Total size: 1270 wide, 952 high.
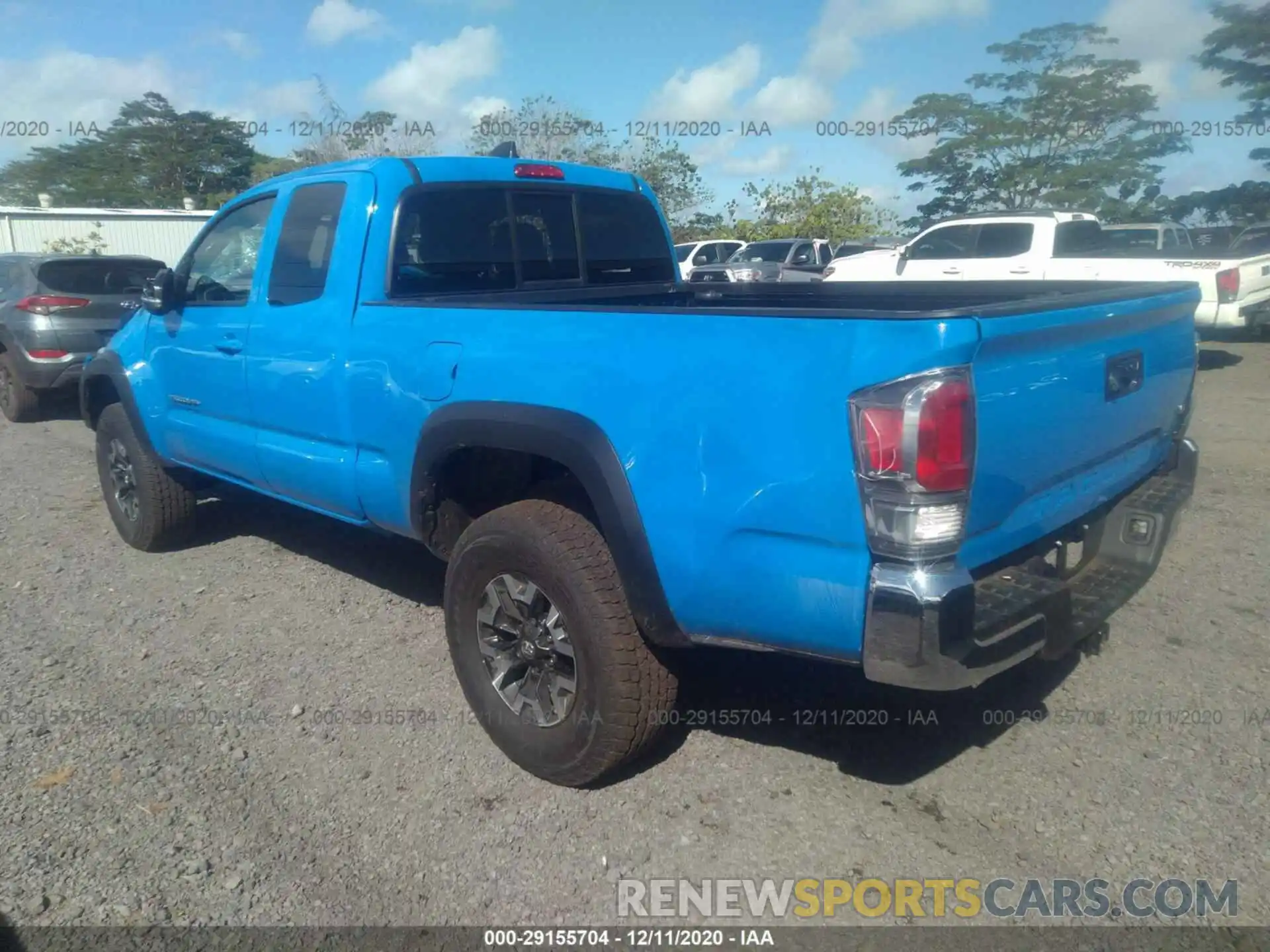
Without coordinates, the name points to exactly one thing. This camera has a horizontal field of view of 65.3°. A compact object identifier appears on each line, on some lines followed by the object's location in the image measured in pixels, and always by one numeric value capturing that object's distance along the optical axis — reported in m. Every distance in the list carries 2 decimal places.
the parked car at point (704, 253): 21.61
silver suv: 9.34
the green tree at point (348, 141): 26.61
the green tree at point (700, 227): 33.56
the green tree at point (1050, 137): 28.33
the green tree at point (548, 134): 27.44
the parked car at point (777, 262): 17.25
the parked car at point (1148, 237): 14.13
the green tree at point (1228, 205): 25.94
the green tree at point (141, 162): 42.38
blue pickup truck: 2.33
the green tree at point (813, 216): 29.73
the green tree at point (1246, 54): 24.41
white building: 29.17
